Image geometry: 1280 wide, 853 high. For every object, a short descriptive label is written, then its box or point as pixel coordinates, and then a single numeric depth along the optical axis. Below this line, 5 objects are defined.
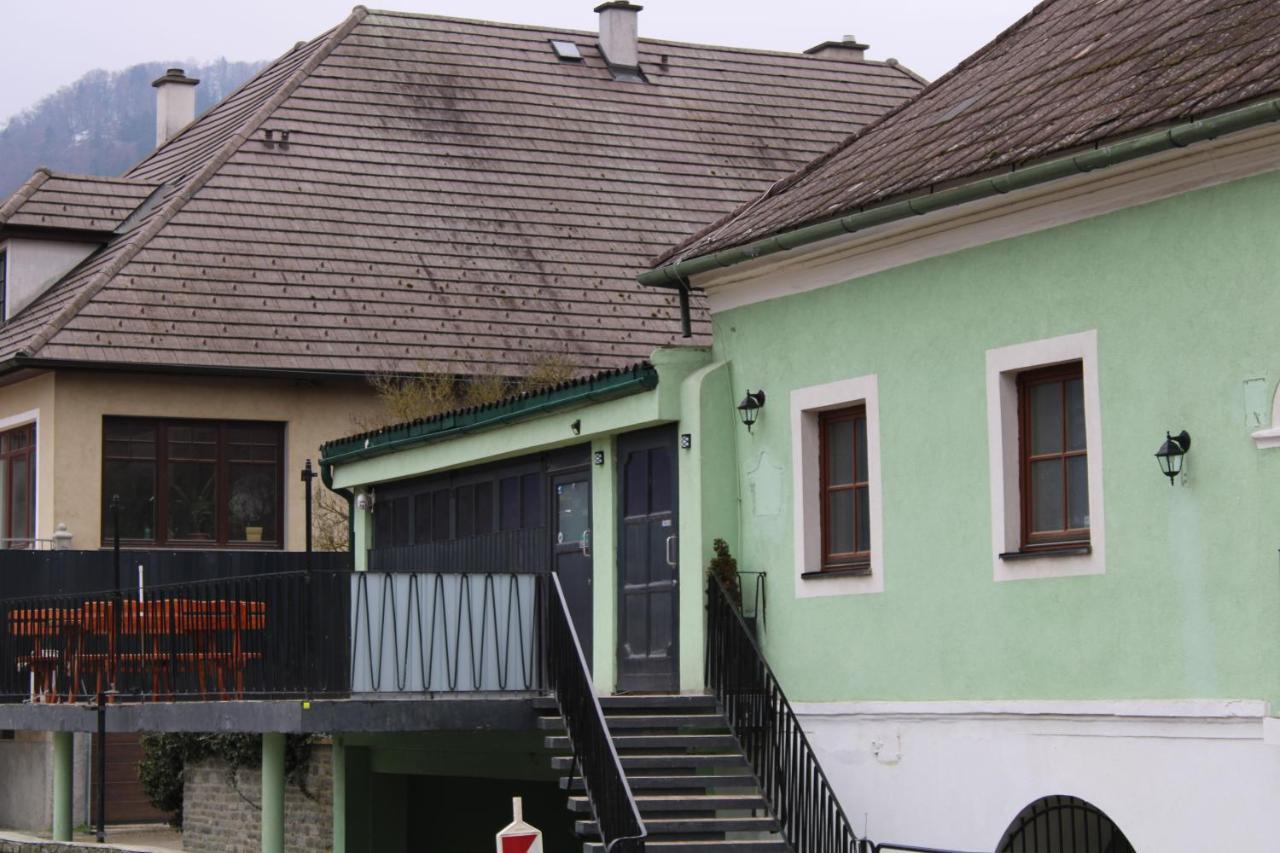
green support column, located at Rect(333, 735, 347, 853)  24.33
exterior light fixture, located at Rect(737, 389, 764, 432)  17.81
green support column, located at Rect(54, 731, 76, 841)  24.50
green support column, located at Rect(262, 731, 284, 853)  19.95
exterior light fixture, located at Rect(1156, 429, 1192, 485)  13.74
